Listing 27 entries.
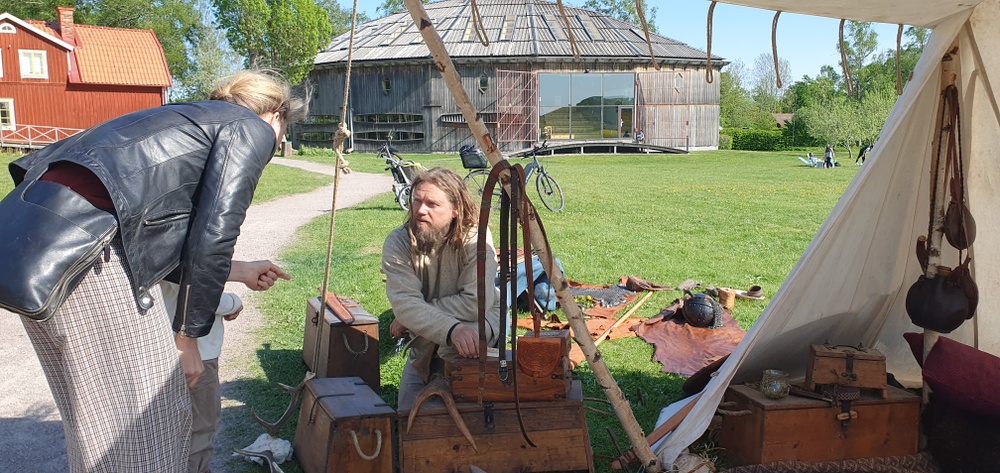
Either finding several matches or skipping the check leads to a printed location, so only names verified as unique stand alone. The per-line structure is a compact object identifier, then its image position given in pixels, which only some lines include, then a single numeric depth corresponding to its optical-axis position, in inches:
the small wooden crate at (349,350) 164.1
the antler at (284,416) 141.1
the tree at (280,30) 1456.7
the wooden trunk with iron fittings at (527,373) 118.7
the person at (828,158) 1106.7
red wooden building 1296.8
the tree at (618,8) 2532.0
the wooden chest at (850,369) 133.8
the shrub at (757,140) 1829.5
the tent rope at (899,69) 131.7
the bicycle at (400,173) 474.3
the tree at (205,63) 2098.9
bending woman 78.1
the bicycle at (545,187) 507.2
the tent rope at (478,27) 111.5
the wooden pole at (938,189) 134.3
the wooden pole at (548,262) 104.9
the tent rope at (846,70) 120.5
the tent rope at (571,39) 110.4
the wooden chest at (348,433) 114.4
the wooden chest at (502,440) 117.3
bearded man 129.4
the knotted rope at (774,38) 120.9
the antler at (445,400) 116.1
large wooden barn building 1348.4
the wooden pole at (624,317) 208.4
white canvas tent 124.7
